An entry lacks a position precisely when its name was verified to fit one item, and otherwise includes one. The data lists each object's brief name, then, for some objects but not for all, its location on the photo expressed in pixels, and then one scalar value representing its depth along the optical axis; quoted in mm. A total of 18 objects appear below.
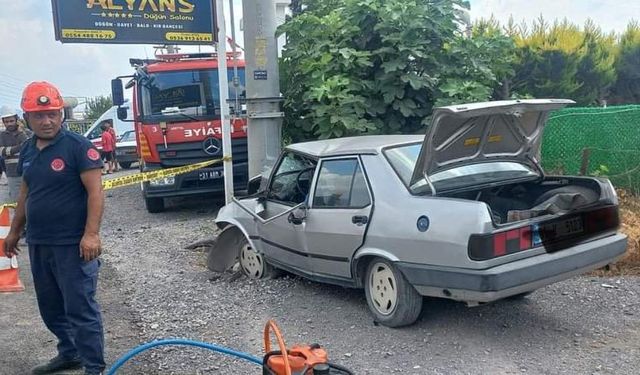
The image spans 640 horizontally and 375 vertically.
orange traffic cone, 6332
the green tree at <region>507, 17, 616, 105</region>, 13523
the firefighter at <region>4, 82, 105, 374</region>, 3867
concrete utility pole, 8039
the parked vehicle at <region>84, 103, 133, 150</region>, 23073
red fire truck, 10453
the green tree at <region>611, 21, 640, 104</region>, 16062
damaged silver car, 4180
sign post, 9305
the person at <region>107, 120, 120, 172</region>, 20922
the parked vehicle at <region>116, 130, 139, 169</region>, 21500
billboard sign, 8922
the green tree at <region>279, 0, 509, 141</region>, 8289
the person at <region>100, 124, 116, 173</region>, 20688
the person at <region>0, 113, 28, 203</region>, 8773
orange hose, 2840
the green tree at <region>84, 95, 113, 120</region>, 62853
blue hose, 3395
